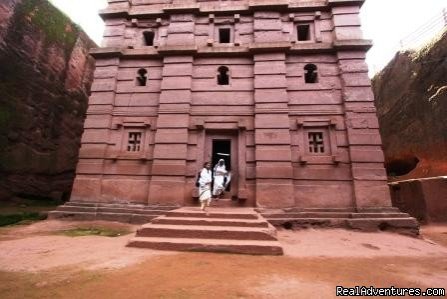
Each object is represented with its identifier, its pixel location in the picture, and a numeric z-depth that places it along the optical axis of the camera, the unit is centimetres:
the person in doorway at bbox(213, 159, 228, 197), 982
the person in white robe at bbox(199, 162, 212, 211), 840
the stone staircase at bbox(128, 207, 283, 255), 624
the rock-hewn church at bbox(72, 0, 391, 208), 1021
